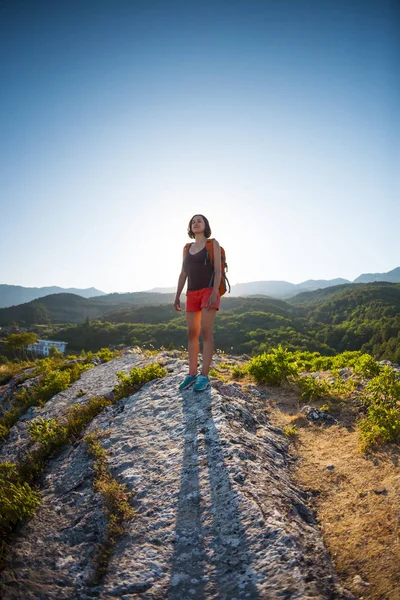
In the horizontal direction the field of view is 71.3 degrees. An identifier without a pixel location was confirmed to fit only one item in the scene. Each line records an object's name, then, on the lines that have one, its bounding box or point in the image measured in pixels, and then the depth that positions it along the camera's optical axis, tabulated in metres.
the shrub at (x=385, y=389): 4.38
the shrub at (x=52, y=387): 7.47
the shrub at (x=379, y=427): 3.72
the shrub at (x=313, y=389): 5.61
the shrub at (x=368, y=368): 6.11
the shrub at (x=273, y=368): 6.59
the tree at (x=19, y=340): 27.41
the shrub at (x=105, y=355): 10.65
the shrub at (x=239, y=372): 7.40
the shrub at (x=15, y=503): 2.78
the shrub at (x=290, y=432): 4.56
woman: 4.78
